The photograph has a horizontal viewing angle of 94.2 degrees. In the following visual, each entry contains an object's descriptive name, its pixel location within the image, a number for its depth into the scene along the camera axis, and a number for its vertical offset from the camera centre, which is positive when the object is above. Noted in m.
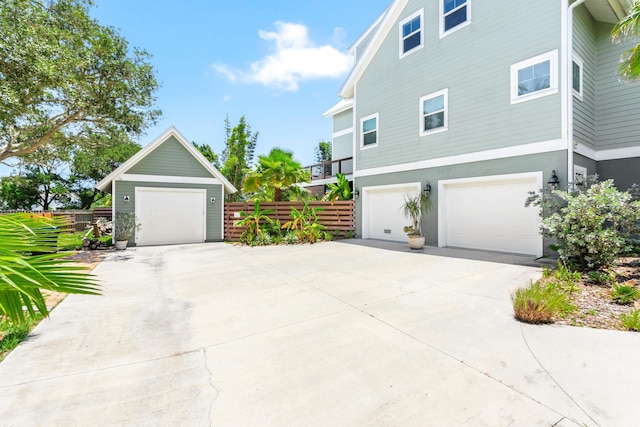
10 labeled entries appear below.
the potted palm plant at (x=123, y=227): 10.92 -0.64
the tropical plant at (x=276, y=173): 12.02 +1.57
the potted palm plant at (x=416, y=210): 9.11 +0.03
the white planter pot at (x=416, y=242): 8.91 -0.94
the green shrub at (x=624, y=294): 4.09 -1.17
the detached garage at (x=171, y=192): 11.52 +0.76
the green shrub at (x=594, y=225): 5.24 -0.26
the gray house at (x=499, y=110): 7.50 +2.91
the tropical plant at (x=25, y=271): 0.96 -0.20
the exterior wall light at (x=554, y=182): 7.18 +0.70
